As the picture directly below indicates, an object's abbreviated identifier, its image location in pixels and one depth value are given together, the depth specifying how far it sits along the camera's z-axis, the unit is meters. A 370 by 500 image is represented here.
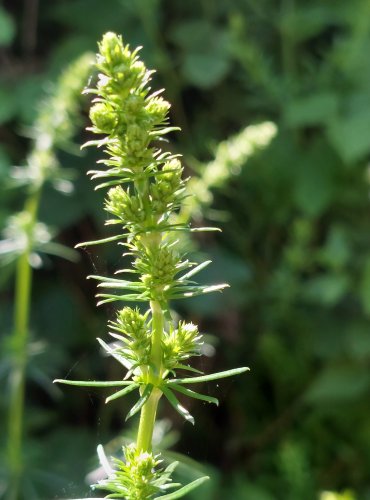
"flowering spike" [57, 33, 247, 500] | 0.31
